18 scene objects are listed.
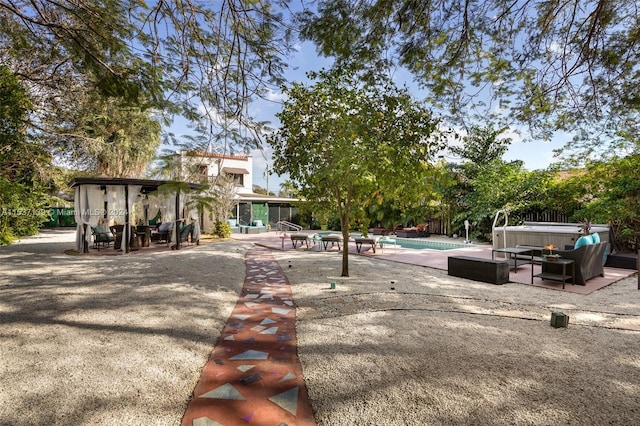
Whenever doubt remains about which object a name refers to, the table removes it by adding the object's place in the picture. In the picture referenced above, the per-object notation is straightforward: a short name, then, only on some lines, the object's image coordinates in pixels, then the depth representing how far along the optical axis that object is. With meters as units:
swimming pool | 14.68
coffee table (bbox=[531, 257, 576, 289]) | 6.32
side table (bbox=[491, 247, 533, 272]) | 7.78
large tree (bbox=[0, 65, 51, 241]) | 6.95
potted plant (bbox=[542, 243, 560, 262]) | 6.54
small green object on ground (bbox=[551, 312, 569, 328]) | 4.22
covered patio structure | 11.48
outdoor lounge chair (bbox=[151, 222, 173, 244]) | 14.04
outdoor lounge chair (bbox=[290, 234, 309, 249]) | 13.54
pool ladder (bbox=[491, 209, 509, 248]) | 9.76
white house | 24.05
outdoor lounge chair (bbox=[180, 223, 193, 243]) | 13.55
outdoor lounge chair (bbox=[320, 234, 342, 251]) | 12.55
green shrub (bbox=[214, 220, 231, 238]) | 17.91
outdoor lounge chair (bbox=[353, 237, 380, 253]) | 12.26
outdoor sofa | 6.50
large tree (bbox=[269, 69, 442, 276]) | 6.07
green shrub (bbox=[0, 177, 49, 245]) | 13.15
